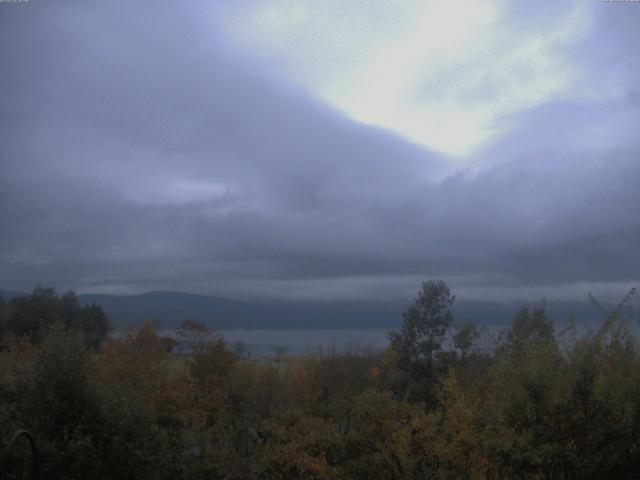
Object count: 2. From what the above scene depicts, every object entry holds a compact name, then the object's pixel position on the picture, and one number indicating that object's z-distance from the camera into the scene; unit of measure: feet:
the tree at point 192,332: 136.65
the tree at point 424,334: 93.50
